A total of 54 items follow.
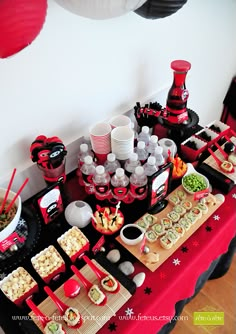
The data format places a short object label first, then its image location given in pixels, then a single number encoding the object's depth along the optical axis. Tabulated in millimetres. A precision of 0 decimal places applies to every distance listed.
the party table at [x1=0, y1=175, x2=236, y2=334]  958
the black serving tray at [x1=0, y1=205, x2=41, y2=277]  1010
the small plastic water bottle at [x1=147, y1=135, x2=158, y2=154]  1232
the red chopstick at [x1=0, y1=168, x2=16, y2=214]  1029
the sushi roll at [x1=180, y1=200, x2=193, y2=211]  1182
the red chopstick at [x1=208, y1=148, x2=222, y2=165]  1302
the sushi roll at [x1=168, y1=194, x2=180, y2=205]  1195
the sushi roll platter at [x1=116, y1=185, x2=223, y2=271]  1077
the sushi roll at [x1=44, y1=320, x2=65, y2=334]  874
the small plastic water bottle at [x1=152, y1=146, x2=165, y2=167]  1184
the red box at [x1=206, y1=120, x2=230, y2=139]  1418
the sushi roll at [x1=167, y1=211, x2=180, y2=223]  1145
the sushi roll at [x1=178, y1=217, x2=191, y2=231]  1126
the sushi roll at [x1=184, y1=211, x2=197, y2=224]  1142
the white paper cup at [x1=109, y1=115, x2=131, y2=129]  1300
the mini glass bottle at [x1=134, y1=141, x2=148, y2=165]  1229
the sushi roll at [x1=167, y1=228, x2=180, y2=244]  1090
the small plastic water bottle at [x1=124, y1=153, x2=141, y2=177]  1190
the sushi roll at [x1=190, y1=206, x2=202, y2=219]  1155
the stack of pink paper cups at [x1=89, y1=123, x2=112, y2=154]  1204
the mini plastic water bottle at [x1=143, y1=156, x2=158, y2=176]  1154
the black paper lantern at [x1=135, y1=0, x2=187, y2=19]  892
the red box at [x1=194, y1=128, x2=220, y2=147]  1385
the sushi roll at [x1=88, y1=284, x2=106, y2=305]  933
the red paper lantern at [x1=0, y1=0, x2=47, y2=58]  572
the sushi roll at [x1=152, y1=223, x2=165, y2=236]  1109
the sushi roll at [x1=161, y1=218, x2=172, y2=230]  1128
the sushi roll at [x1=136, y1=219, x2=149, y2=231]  1120
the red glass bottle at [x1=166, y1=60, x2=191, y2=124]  1275
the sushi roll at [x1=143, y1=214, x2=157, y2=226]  1137
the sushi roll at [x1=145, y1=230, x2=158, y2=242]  1092
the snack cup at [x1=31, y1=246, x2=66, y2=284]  976
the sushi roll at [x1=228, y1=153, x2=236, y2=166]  1291
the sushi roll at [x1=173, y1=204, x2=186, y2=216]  1168
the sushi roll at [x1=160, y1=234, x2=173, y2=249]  1075
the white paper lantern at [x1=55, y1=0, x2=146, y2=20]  734
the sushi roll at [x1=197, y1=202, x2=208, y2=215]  1168
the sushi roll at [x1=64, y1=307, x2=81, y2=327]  890
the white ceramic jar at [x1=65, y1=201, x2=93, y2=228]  1116
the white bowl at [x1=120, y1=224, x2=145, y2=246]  1071
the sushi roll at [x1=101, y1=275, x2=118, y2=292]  957
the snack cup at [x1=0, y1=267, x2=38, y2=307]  925
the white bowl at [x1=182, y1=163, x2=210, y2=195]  1217
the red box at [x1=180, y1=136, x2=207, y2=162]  1342
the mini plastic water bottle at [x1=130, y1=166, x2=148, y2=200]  1144
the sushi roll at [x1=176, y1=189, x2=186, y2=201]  1214
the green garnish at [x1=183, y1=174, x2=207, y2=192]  1218
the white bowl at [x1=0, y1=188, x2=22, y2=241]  954
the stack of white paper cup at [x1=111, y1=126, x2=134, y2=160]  1184
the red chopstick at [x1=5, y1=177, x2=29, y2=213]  1032
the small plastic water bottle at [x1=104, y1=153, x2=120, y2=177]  1198
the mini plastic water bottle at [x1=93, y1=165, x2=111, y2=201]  1146
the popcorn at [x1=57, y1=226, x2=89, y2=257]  1027
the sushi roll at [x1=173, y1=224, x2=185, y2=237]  1110
